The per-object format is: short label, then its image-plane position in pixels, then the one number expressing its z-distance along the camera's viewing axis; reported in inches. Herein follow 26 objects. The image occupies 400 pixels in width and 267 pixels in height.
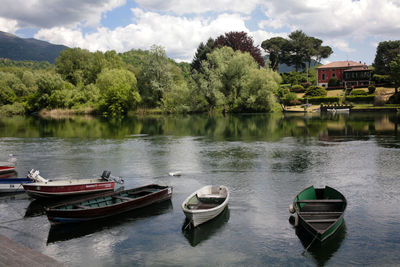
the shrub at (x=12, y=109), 4989.2
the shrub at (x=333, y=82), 4933.6
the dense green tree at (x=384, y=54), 4913.9
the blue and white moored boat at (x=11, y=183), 959.6
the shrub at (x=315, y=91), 4389.8
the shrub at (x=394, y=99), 3716.0
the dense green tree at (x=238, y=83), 3870.6
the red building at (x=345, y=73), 4857.3
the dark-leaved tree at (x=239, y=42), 4790.8
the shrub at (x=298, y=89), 4827.0
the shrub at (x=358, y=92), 4162.2
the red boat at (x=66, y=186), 858.1
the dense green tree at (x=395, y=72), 3647.9
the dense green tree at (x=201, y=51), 5068.9
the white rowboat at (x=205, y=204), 698.8
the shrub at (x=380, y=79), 4445.9
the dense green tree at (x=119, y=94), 4387.3
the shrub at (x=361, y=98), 3929.6
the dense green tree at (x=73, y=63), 5782.5
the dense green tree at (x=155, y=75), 4232.3
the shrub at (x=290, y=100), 4330.7
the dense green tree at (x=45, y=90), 5014.8
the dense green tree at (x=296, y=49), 6023.6
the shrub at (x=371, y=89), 4062.5
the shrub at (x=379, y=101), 3802.2
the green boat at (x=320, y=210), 623.2
